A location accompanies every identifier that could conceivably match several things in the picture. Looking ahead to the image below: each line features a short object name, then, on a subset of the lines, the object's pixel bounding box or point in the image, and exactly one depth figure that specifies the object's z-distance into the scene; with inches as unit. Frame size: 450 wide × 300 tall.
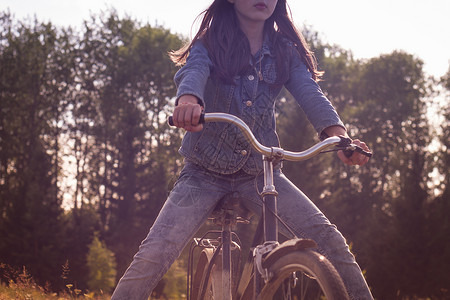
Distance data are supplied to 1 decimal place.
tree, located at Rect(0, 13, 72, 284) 1203.2
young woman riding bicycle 103.7
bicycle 78.1
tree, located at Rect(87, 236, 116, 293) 1075.3
